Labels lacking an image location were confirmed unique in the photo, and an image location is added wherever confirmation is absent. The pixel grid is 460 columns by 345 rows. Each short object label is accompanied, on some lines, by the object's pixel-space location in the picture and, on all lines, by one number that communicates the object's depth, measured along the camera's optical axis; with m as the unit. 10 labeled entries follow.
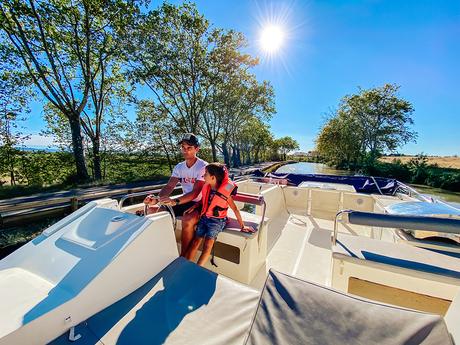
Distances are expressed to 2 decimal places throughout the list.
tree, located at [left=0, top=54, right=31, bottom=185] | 8.24
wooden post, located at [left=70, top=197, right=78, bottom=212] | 3.97
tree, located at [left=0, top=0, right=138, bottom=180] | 7.35
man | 2.04
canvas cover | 4.94
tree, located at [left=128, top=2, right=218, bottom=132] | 10.31
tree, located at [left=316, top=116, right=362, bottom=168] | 21.48
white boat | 0.87
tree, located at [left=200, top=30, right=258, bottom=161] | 12.23
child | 1.97
